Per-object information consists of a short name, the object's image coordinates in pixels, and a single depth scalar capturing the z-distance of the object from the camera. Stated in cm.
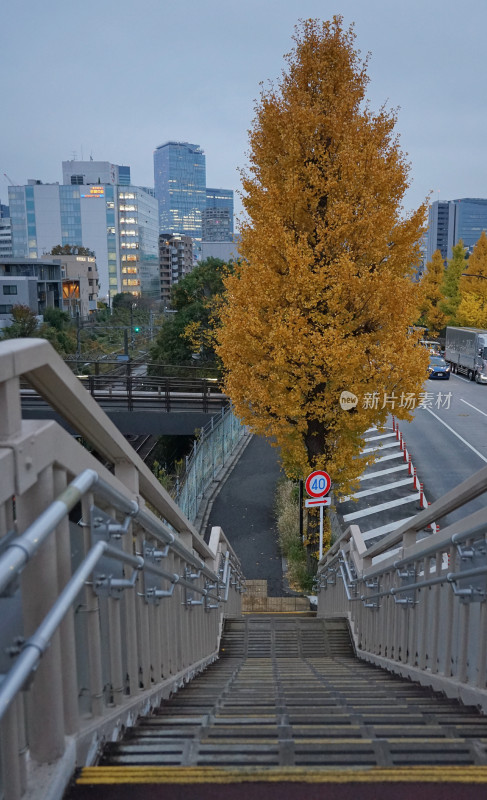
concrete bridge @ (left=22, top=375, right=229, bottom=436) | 2222
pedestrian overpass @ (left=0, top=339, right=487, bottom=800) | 172
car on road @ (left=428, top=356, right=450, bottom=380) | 3628
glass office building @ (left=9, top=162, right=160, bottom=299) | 12888
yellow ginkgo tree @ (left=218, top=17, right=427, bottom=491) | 1052
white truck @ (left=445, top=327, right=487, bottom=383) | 3531
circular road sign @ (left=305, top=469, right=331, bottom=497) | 1088
